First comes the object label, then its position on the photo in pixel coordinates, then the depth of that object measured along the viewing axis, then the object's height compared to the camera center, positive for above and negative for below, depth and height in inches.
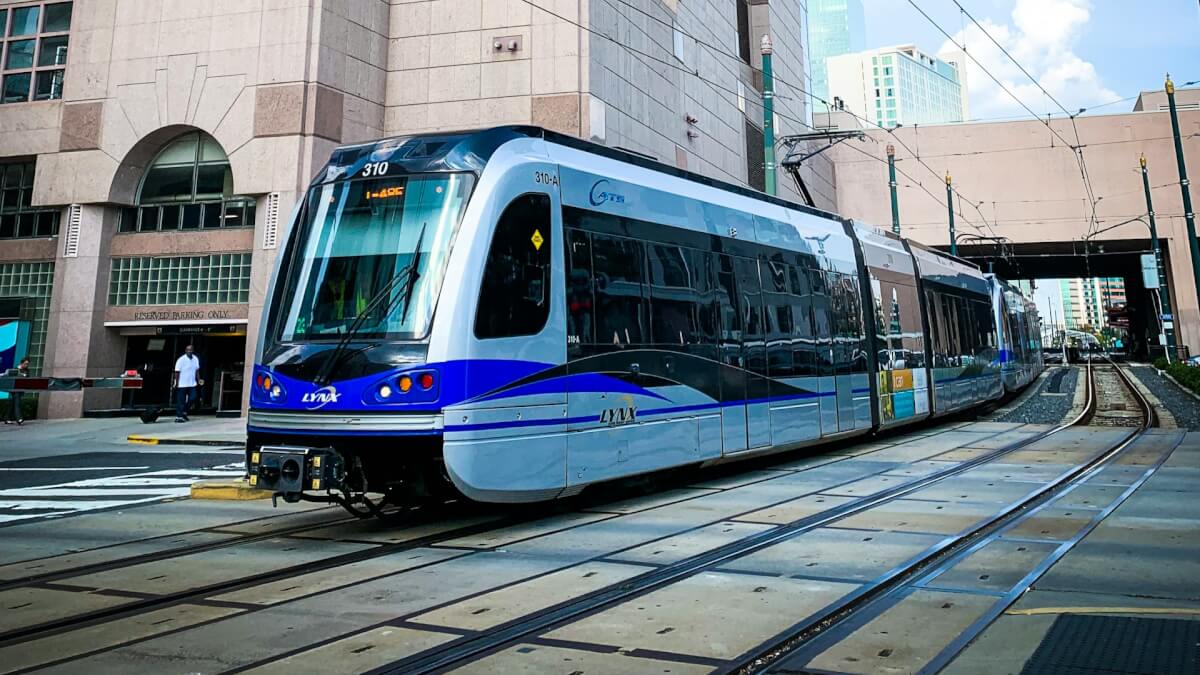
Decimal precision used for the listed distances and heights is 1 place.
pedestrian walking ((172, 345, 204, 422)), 864.3 +38.1
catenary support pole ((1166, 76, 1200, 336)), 1031.0 +282.3
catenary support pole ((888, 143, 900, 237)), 1245.6 +338.6
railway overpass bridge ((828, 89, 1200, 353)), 1951.3 +538.7
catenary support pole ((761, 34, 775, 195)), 733.9 +255.1
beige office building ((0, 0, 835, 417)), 940.0 +343.7
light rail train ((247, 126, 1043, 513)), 262.7 +30.5
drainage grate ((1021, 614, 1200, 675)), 145.8 -44.7
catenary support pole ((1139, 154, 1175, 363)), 1447.7 +186.8
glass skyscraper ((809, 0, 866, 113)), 6697.8 +3109.5
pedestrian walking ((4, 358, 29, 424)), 904.9 +17.7
